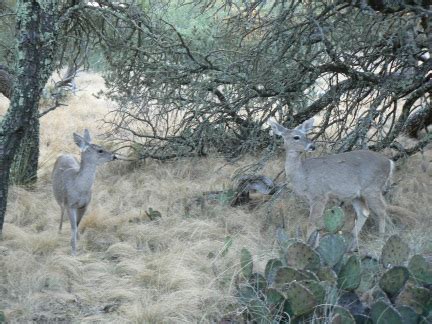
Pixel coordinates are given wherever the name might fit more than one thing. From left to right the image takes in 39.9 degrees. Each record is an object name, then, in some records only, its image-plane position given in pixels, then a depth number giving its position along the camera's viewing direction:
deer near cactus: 6.11
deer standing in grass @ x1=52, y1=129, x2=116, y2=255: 6.29
